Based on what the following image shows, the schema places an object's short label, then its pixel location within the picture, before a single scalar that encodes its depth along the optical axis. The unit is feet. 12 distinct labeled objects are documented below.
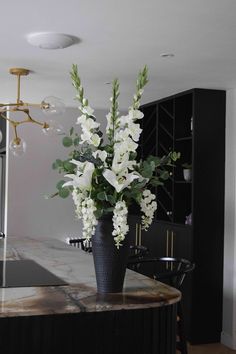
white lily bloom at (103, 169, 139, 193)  7.05
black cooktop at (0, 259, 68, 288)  8.39
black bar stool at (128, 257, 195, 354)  10.81
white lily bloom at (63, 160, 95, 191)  7.11
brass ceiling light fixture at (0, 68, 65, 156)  13.05
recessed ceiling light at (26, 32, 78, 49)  10.52
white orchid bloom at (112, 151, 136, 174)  7.08
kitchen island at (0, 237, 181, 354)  6.58
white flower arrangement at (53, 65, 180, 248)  7.07
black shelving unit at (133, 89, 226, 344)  15.99
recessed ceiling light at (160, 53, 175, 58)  11.87
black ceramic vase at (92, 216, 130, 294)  7.45
